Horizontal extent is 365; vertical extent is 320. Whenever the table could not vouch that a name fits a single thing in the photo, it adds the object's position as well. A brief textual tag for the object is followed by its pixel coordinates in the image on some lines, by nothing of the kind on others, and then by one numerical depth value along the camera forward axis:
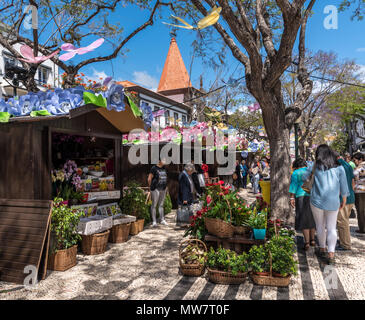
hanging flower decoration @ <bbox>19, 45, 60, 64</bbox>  4.36
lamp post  9.79
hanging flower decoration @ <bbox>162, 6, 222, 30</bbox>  2.81
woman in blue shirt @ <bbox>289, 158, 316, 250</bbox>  5.12
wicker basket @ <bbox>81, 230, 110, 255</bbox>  5.16
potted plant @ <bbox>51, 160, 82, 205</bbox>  5.53
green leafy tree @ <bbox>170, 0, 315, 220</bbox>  5.12
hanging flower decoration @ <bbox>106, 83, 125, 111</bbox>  5.03
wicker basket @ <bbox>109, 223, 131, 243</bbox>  5.96
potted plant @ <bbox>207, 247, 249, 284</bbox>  3.72
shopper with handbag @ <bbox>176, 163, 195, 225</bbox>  7.26
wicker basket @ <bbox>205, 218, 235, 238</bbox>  4.16
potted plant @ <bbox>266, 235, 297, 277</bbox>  3.61
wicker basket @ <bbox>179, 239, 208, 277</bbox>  4.08
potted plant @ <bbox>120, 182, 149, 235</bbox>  6.81
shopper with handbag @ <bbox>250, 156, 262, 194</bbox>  13.82
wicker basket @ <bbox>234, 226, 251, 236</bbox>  4.27
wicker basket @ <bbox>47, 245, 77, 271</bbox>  4.43
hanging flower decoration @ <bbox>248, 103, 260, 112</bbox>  26.16
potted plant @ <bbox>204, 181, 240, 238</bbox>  4.18
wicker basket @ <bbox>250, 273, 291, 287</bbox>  3.64
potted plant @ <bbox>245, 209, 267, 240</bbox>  4.12
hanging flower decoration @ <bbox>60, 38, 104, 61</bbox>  3.94
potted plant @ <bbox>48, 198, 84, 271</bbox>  4.42
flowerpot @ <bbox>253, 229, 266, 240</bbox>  4.11
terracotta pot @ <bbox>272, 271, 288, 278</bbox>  3.66
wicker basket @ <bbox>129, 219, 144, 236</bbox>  6.57
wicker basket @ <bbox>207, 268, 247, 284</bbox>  3.73
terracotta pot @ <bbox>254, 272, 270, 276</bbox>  3.70
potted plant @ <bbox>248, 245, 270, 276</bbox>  3.71
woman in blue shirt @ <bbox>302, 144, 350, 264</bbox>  4.24
